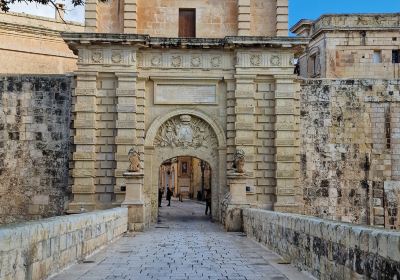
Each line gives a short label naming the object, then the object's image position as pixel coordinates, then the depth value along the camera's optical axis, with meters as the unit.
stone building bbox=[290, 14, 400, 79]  25.58
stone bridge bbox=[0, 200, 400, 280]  5.02
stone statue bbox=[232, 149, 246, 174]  15.56
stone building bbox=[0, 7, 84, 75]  25.41
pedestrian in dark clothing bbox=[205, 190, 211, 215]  21.73
